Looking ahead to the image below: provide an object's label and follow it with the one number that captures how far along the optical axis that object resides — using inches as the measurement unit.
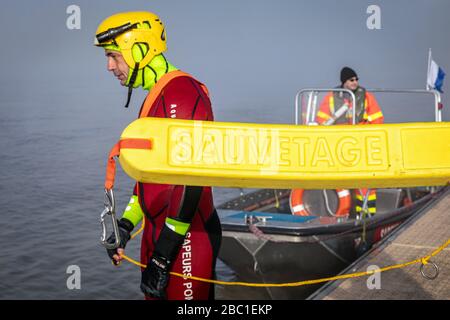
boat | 303.0
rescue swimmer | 125.4
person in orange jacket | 359.6
